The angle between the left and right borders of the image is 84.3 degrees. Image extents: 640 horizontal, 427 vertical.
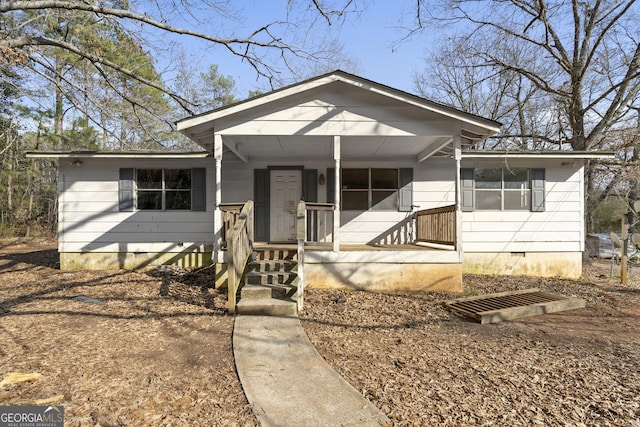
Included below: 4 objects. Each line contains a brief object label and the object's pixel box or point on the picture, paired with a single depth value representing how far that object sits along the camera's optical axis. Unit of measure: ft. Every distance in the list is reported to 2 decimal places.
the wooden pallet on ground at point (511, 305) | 16.80
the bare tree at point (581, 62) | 36.04
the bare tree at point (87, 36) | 19.92
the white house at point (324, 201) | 28.45
